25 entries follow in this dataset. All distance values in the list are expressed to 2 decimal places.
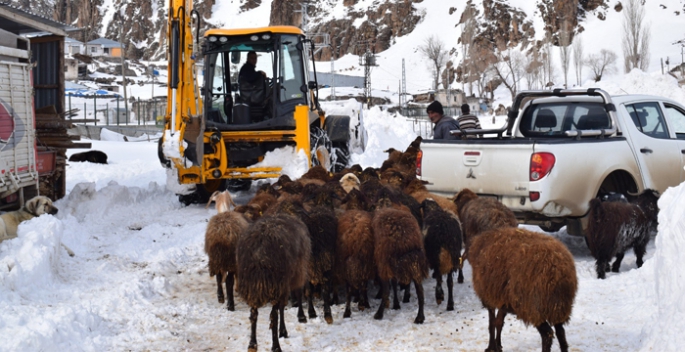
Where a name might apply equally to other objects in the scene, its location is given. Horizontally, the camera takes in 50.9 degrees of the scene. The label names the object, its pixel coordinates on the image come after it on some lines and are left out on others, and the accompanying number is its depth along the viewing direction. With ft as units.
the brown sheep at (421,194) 28.53
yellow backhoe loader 41.68
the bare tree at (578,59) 294.74
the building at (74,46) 358.88
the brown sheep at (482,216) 24.09
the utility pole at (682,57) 226.69
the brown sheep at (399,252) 22.04
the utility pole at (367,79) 200.68
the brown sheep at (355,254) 23.07
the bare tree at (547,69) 296.10
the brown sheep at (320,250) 23.47
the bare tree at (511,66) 317.69
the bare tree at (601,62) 290.50
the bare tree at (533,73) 303.27
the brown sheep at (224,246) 23.71
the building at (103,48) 375.27
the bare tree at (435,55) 353.88
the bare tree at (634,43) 264.52
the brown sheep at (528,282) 17.24
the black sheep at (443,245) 23.85
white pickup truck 28.27
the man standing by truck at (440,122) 40.04
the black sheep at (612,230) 26.53
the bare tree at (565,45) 301.84
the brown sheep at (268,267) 19.45
